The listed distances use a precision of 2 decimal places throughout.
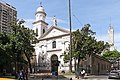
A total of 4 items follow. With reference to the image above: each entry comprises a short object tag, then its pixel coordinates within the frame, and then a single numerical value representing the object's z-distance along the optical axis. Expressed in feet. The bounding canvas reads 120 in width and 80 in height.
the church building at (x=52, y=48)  80.87
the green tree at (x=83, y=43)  61.41
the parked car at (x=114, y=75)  48.42
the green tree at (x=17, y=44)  53.39
